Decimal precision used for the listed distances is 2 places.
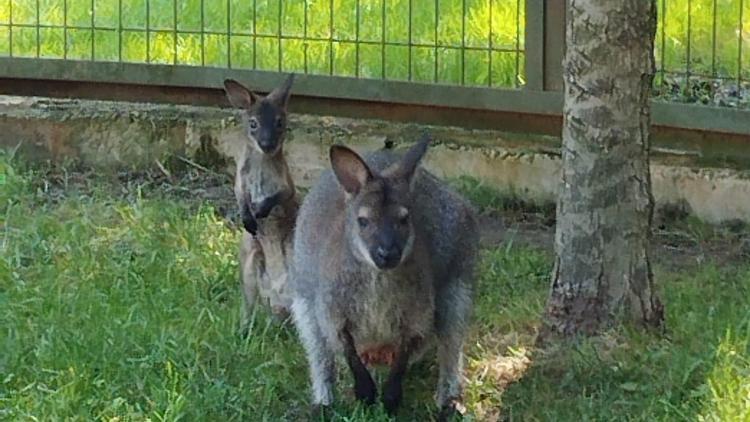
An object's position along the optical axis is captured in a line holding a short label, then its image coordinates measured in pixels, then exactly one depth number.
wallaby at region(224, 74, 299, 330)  6.19
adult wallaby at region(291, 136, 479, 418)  5.05
